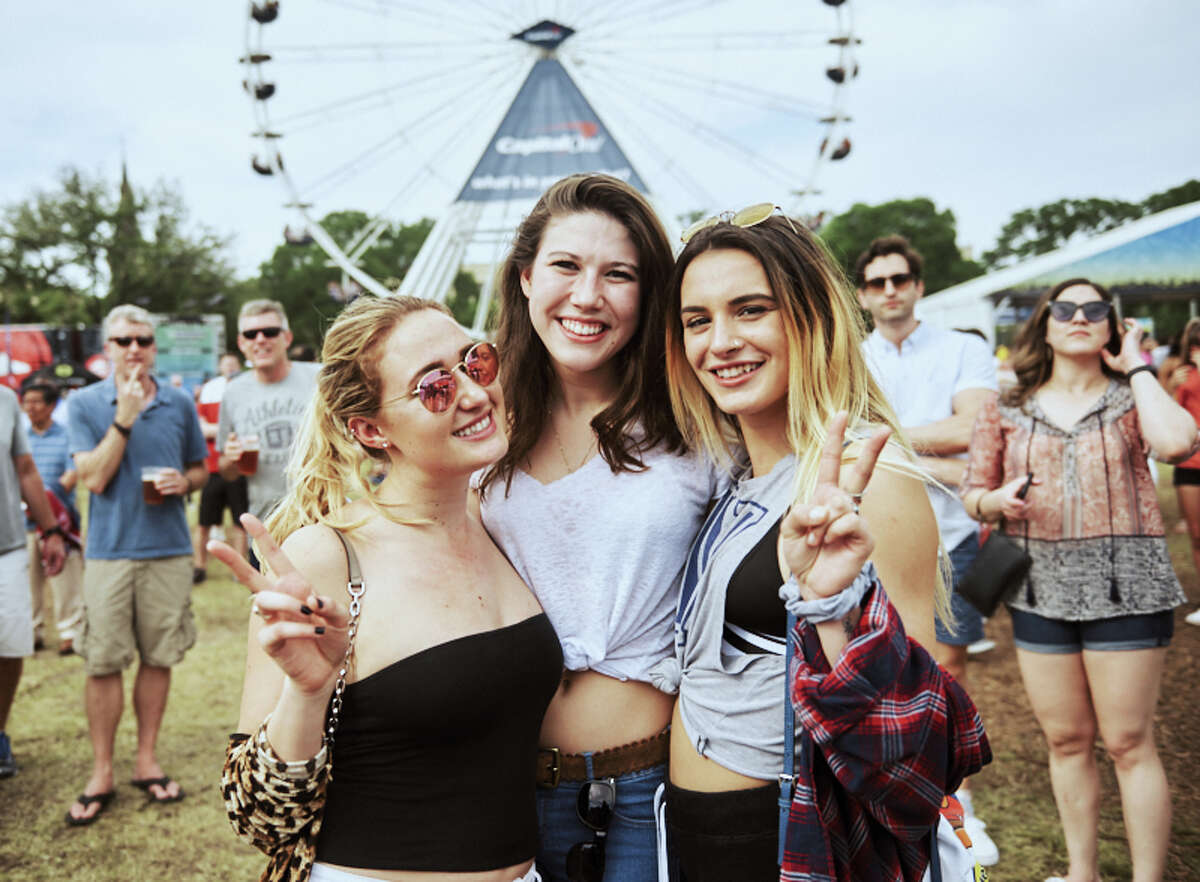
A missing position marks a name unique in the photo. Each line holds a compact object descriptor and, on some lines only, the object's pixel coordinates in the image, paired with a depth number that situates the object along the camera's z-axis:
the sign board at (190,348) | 22.98
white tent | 11.40
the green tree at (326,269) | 52.72
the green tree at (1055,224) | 55.03
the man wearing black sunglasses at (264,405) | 5.29
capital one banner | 15.08
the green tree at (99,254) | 36.69
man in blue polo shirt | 4.16
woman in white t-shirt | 1.91
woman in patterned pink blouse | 2.83
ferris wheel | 14.15
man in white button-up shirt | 3.94
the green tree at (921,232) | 53.59
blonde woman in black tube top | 1.48
